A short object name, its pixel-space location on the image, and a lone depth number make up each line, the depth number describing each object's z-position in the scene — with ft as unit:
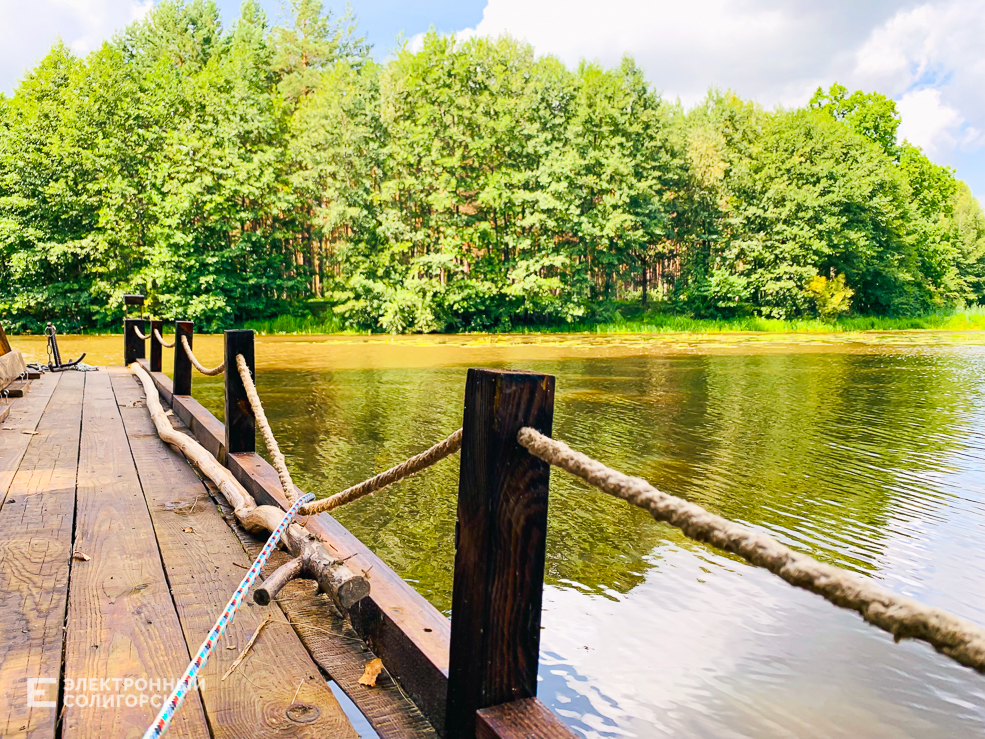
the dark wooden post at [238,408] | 12.91
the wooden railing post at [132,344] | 34.22
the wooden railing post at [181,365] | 20.93
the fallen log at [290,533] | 7.27
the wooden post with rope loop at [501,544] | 4.98
